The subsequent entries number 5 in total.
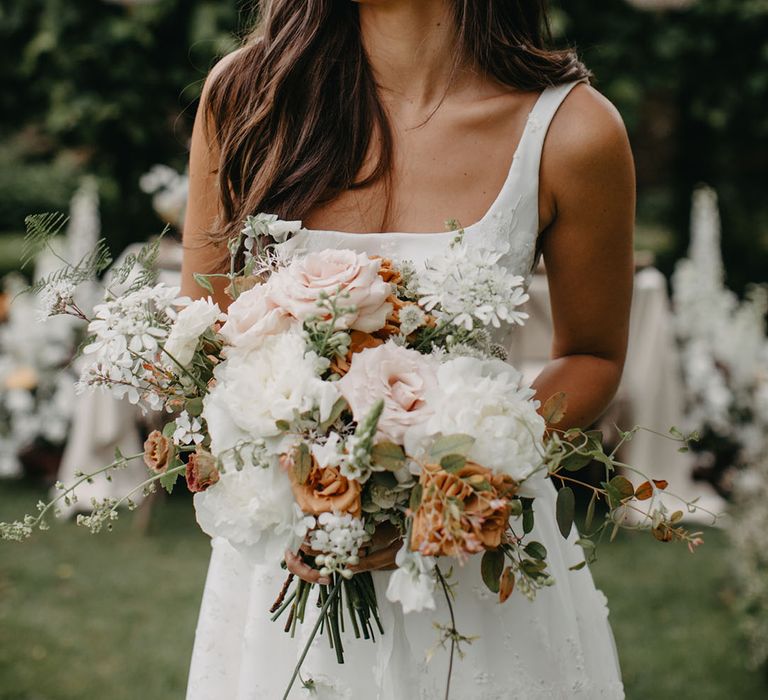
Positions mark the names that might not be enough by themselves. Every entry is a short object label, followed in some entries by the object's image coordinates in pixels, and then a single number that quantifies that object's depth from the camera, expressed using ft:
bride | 5.66
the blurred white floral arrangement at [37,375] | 19.49
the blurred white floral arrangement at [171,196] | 16.19
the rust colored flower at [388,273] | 4.69
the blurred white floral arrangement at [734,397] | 13.79
